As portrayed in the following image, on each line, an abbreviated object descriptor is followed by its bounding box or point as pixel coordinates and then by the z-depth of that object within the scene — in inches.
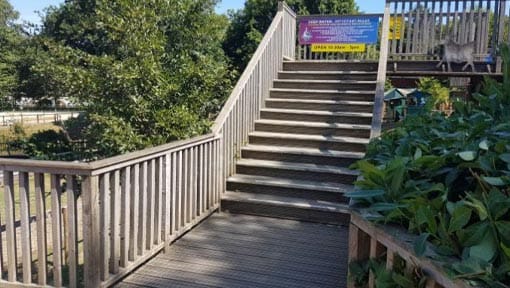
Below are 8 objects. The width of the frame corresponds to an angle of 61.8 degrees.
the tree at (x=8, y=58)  814.2
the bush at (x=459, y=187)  48.5
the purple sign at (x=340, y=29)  291.0
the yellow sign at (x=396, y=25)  258.1
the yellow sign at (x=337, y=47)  307.7
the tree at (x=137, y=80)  171.5
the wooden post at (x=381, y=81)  176.2
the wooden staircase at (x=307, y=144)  162.9
